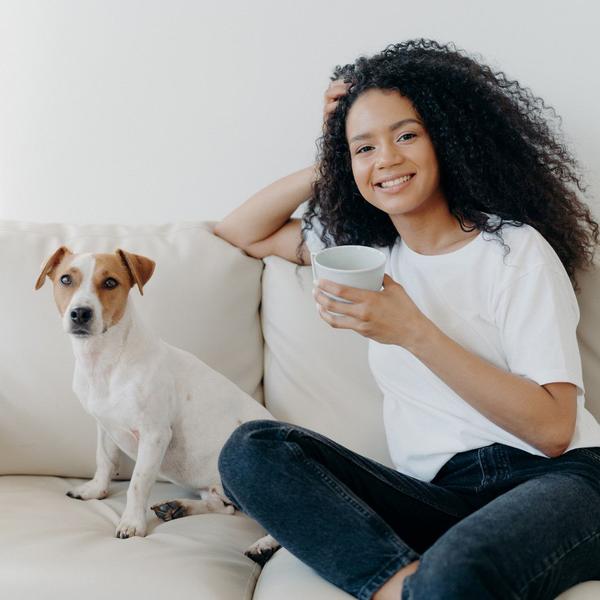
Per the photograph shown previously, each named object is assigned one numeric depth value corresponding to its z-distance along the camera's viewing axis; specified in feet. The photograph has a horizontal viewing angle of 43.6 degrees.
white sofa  5.26
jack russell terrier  5.10
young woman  3.97
